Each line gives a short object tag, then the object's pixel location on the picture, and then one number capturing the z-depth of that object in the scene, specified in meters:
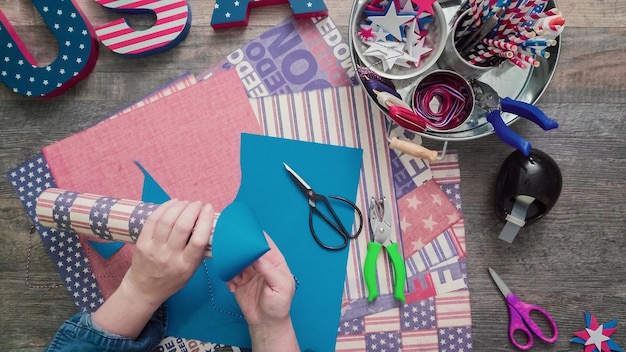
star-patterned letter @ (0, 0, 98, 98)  0.76
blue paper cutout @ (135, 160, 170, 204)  0.78
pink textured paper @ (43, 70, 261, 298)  0.79
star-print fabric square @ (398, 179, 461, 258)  0.78
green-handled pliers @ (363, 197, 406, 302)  0.76
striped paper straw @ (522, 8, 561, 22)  0.61
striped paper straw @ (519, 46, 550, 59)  0.62
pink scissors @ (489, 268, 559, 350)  0.77
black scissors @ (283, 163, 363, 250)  0.77
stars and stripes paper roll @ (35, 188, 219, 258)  0.67
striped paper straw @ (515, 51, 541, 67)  0.61
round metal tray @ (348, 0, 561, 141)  0.72
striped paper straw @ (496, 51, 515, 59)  0.61
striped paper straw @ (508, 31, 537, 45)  0.60
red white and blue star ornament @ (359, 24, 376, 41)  0.73
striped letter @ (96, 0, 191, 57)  0.77
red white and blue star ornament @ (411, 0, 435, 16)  0.68
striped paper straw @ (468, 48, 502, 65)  0.65
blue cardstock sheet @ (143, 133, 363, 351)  0.77
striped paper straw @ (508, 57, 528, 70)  0.61
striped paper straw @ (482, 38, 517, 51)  0.61
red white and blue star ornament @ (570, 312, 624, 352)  0.78
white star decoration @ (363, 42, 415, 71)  0.72
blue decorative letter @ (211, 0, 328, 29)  0.77
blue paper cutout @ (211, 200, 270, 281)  0.56
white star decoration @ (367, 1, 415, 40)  0.70
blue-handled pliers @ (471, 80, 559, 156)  0.61
